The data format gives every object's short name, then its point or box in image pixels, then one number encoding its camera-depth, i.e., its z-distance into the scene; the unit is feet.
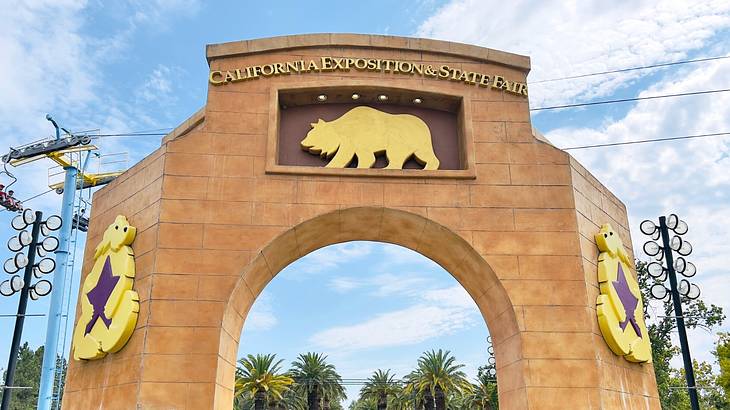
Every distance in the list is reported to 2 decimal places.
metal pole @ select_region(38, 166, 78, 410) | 74.08
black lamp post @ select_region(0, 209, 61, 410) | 55.83
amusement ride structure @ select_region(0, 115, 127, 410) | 76.43
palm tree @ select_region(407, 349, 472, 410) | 162.81
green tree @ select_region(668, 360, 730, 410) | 125.49
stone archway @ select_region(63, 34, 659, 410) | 44.75
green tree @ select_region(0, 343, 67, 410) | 208.03
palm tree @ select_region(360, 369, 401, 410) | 181.37
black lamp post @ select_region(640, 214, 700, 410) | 57.00
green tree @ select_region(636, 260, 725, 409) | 117.80
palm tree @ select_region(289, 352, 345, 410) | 167.22
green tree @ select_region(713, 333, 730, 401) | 71.51
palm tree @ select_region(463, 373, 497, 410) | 163.32
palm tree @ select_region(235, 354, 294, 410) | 148.36
